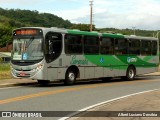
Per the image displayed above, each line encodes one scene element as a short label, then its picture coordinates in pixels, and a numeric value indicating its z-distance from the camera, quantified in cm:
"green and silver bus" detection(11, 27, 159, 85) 2147
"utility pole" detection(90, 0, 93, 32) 6628
